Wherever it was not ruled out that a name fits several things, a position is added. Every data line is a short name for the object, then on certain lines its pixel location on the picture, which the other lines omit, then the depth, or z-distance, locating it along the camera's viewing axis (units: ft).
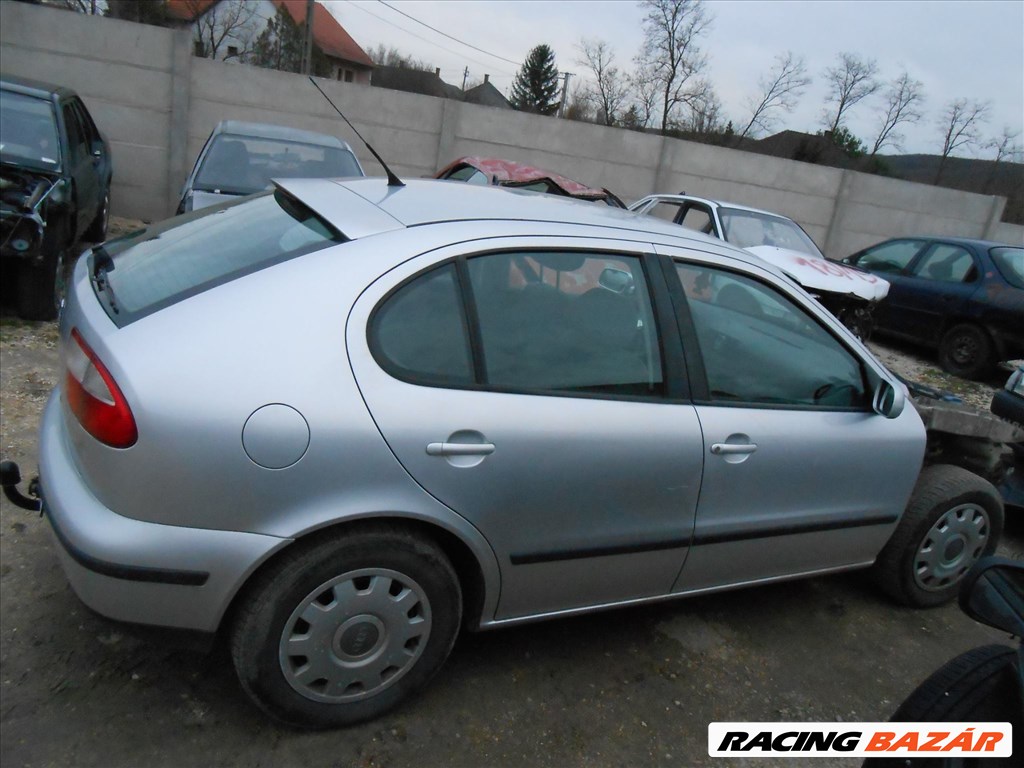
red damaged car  28.14
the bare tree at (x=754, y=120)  104.37
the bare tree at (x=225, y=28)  98.58
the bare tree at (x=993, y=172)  88.33
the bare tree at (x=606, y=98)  118.93
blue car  26.40
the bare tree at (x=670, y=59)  109.09
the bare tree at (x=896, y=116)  112.98
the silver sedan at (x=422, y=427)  6.72
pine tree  167.94
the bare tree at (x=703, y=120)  103.60
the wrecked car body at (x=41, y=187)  17.04
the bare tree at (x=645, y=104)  111.24
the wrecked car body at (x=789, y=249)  23.08
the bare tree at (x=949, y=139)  106.73
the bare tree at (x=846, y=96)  112.78
